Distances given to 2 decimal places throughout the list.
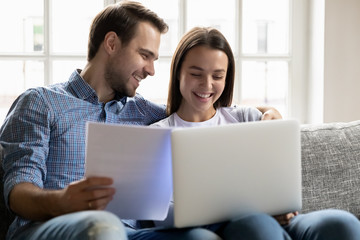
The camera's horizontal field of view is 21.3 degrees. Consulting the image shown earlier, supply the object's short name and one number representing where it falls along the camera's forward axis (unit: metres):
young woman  2.31
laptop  1.95
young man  1.98
